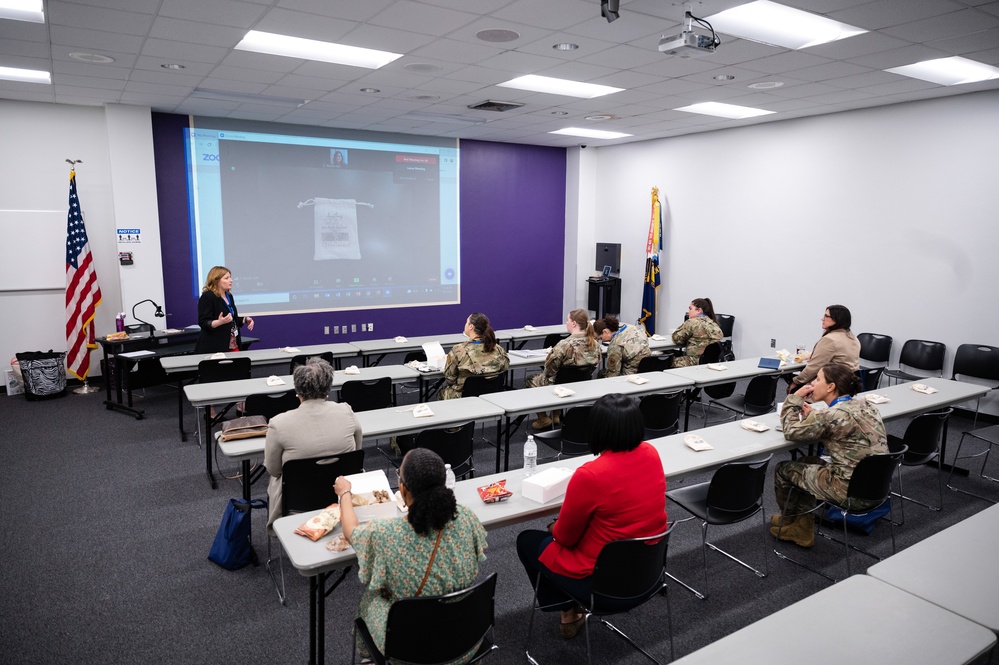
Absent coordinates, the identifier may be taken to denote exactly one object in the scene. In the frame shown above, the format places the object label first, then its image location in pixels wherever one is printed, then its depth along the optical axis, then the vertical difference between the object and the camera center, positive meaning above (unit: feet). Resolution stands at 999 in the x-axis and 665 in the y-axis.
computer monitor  34.53 -0.47
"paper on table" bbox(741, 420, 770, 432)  12.92 -3.74
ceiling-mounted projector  12.67 +4.21
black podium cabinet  34.88 -2.73
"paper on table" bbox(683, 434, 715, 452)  11.73 -3.75
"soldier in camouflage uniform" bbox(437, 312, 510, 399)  17.28 -3.09
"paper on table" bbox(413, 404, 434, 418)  13.59 -3.67
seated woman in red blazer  8.08 -3.30
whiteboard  23.39 -0.23
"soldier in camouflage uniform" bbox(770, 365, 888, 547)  11.43 -3.41
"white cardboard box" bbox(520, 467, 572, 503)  9.43 -3.68
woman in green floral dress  6.57 -3.22
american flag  23.58 -1.95
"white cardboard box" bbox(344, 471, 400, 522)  8.79 -3.70
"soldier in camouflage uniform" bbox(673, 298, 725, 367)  21.86 -3.05
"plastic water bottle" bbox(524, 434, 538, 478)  10.34 -3.55
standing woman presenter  20.07 -2.29
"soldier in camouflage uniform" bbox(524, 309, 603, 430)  18.42 -3.07
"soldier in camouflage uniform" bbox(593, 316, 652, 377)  19.92 -3.18
